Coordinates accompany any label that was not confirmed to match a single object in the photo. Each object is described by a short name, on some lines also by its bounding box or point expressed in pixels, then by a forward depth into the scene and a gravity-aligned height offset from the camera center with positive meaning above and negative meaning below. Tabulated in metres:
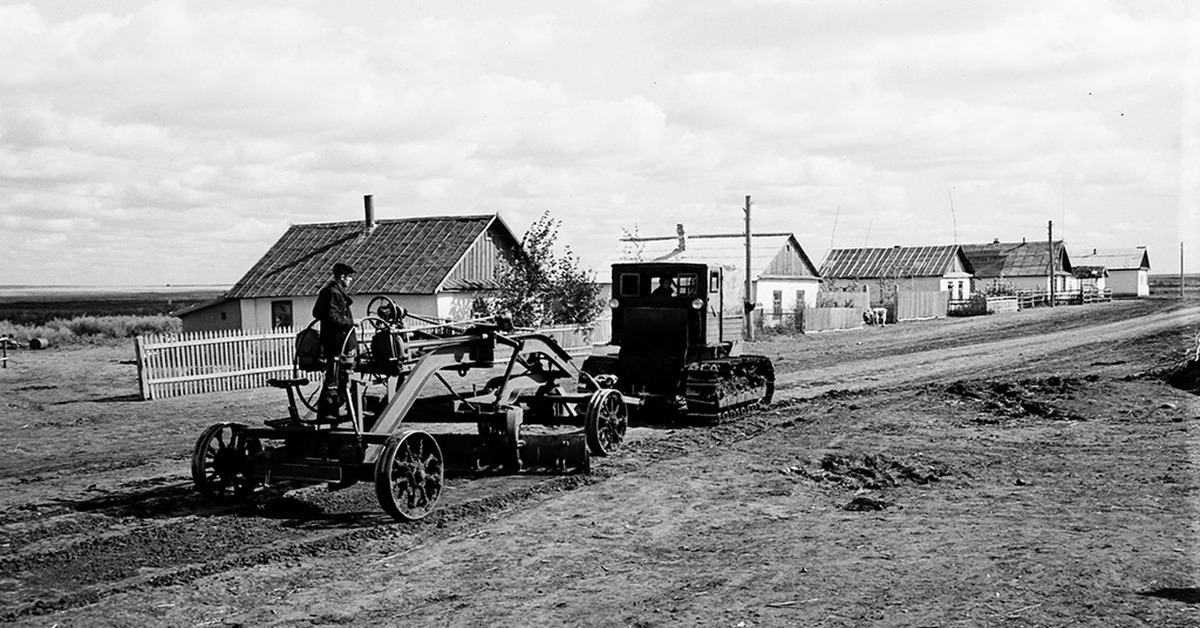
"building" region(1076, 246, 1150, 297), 96.69 +0.26
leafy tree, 28.89 -0.05
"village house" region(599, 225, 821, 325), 48.75 +1.22
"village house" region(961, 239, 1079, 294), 78.38 +0.74
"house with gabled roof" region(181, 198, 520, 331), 32.41 +0.70
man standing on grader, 9.94 -0.37
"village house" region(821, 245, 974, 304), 66.62 +0.64
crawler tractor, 16.12 -0.92
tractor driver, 16.84 -0.08
